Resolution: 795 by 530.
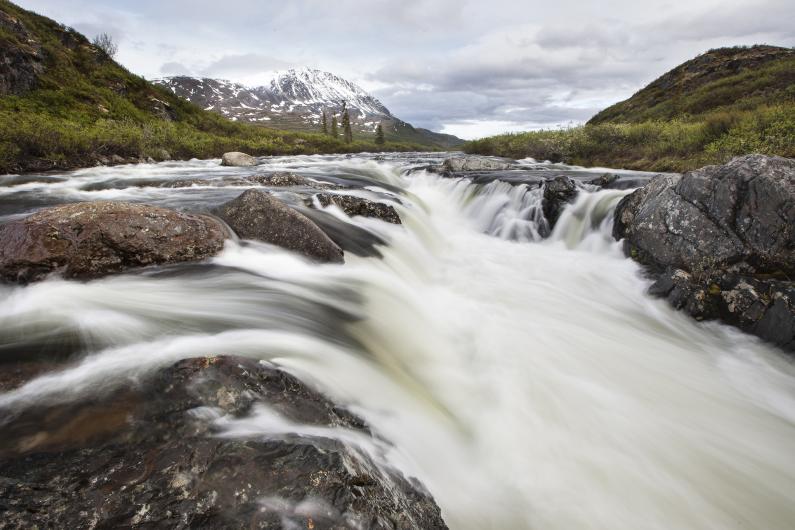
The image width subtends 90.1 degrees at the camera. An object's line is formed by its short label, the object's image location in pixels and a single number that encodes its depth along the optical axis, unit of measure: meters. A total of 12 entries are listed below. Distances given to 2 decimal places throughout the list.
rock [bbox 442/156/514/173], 18.67
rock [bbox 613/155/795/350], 5.72
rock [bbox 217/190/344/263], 6.67
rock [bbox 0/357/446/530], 1.81
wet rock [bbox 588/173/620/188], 12.40
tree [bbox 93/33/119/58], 53.89
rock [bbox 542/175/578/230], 11.59
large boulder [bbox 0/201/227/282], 4.57
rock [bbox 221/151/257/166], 22.17
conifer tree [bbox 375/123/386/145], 82.50
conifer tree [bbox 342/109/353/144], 76.12
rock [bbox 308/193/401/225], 9.12
